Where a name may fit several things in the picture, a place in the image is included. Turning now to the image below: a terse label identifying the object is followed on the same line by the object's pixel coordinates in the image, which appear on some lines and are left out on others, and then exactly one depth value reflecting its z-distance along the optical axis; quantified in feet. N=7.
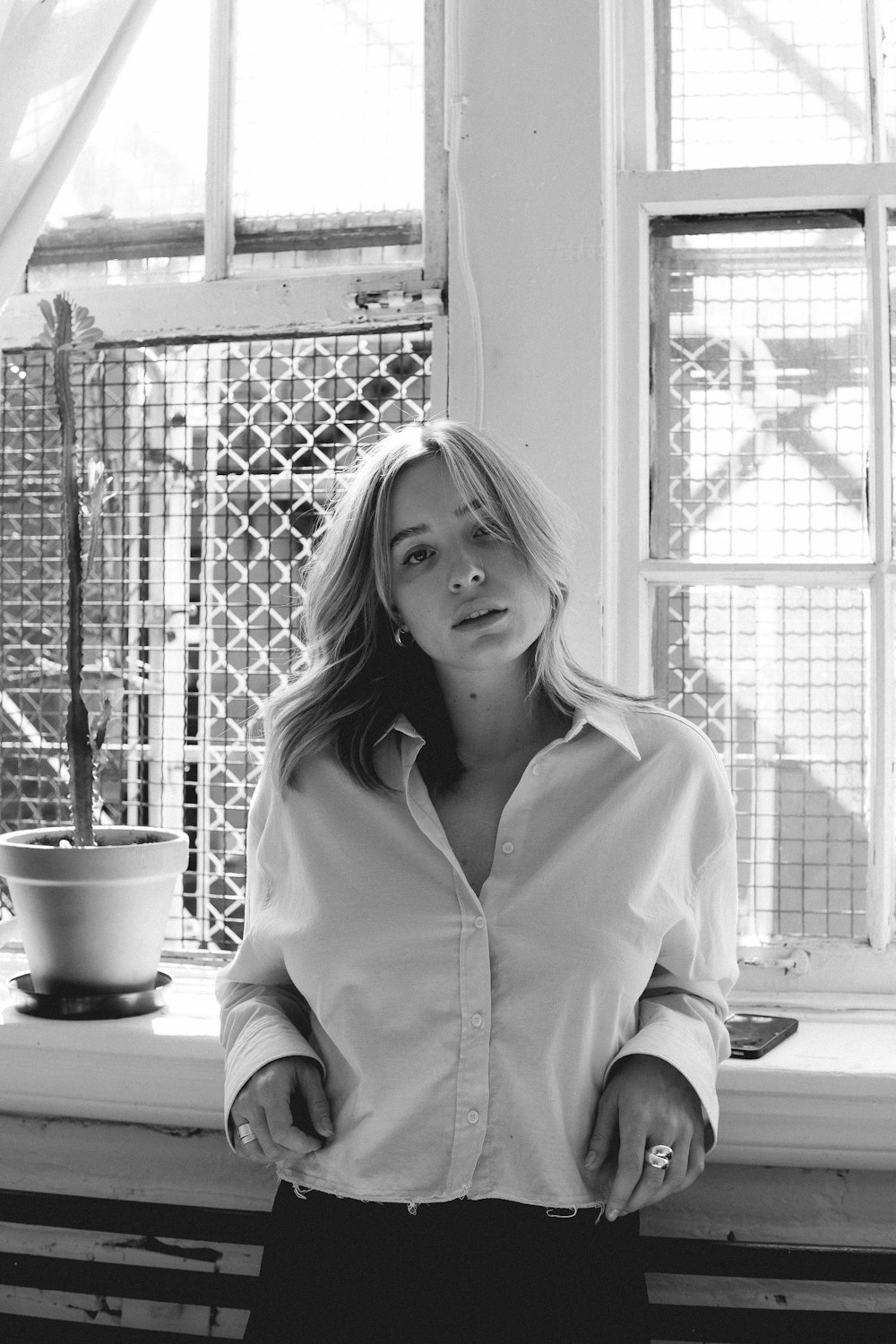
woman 3.54
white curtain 5.06
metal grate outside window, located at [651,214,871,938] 5.39
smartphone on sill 4.53
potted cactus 4.93
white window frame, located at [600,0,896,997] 5.20
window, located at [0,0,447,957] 5.84
